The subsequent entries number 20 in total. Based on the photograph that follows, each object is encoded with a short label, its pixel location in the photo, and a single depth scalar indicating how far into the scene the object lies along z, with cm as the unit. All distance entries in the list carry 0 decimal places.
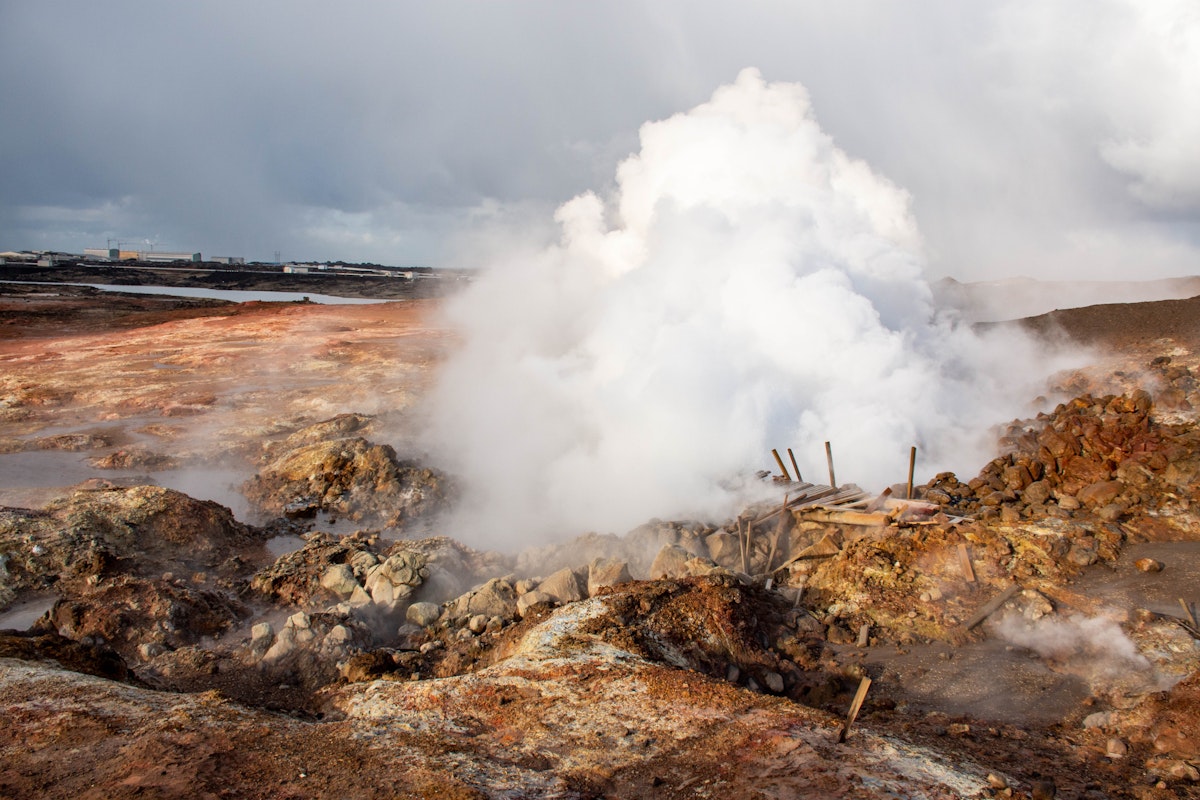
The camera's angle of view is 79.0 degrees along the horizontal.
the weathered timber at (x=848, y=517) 852
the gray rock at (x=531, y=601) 704
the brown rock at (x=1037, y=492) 909
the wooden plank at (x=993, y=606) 686
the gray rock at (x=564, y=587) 725
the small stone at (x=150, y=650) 653
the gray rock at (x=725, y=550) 855
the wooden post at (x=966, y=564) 742
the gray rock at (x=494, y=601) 718
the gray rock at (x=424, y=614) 727
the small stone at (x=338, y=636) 652
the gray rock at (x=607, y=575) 732
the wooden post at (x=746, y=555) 841
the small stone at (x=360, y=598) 761
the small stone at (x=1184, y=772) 426
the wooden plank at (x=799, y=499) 898
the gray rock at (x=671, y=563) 766
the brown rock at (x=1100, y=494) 887
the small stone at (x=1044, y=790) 396
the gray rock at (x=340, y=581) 809
